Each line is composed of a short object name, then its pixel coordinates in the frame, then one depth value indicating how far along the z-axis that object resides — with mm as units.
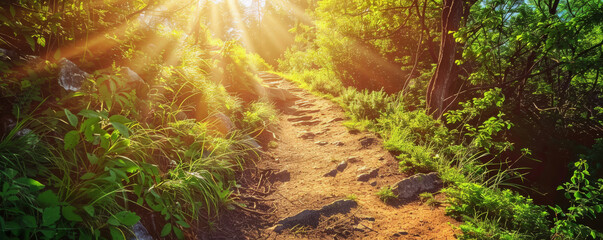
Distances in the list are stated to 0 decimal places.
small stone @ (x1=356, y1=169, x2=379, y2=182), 4410
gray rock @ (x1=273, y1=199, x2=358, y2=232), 3206
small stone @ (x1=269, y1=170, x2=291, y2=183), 4449
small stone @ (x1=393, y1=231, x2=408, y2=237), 3018
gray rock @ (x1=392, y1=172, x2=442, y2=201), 3898
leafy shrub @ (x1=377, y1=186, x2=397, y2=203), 3812
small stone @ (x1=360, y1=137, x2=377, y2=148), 5718
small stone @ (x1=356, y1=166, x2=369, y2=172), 4641
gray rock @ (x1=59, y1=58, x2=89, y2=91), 2822
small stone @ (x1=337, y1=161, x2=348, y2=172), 4821
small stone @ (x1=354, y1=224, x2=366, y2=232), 3137
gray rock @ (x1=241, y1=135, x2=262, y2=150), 5008
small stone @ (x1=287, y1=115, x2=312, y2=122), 8048
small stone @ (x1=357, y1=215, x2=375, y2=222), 3315
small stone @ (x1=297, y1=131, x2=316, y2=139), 6637
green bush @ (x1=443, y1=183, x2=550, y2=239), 2768
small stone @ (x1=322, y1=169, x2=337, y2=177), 4641
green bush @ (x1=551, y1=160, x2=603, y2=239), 2529
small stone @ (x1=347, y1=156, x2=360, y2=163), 5062
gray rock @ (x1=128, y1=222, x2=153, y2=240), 2173
